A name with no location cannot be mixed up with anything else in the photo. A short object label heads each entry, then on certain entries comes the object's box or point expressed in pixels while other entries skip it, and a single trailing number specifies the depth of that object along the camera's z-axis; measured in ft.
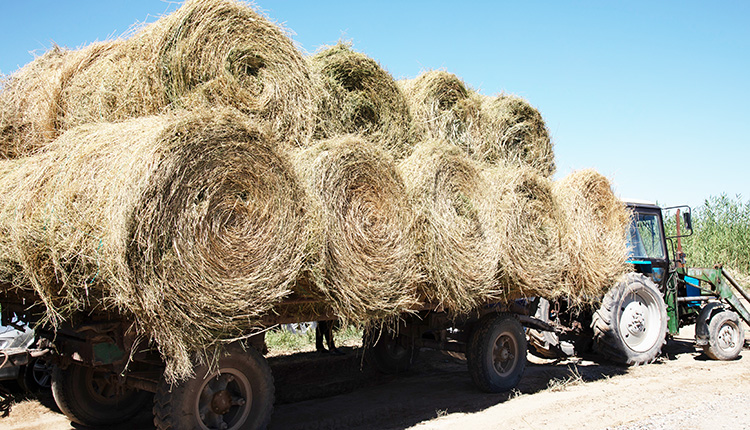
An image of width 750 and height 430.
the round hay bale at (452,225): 17.44
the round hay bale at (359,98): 18.43
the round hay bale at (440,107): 21.45
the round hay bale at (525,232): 19.88
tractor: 26.50
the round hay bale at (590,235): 22.76
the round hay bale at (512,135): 23.45
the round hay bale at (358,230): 14.49
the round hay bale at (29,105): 17.39
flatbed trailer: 13.46
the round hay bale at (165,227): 11.27
